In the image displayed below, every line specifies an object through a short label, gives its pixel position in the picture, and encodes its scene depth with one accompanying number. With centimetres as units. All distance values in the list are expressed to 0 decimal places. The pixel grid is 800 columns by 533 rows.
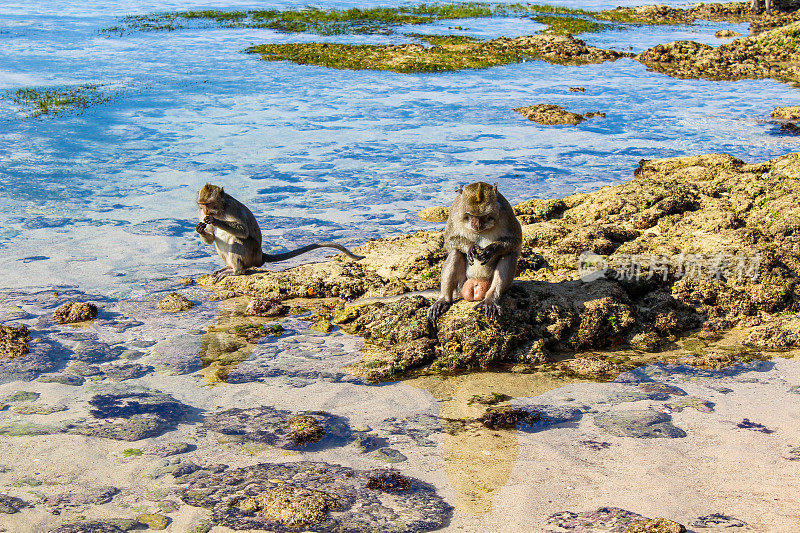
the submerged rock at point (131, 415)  570
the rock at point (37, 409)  608
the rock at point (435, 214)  1311
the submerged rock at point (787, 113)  1954
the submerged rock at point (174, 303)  903
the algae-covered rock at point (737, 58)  2619
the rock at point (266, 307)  845
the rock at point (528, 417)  568
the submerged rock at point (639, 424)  547
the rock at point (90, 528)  426
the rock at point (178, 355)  725
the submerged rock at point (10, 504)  446
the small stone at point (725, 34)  3422
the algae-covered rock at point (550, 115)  2059
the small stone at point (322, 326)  794
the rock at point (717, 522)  420
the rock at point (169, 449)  535
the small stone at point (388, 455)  523
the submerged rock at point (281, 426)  557
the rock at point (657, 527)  410
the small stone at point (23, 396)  637
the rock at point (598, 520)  423
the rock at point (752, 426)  542
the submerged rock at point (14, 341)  747
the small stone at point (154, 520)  434
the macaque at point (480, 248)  631
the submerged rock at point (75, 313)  869
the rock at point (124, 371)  704
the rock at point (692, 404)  583
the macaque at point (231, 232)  915
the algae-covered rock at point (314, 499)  440
